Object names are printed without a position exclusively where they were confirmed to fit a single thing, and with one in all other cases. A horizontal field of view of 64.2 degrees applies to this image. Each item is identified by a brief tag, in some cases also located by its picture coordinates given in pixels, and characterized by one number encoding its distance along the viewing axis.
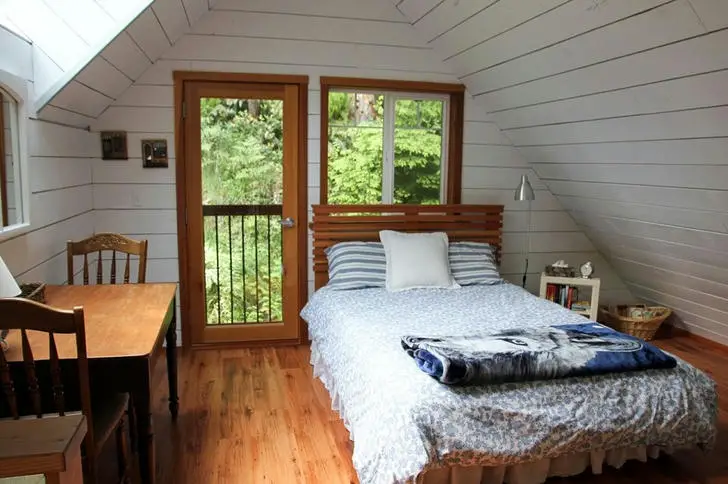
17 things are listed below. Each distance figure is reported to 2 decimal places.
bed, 2.03
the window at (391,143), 3.98
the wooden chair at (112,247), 2.92
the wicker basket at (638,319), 4.15
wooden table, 1.78
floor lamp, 3.84
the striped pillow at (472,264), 3.75
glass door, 3.76
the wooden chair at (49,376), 1.52
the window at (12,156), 2.38
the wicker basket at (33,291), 2.17
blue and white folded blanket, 2.13
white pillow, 3.56
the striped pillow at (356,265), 3.57
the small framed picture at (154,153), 3.66
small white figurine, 4.05
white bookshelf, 4.01
